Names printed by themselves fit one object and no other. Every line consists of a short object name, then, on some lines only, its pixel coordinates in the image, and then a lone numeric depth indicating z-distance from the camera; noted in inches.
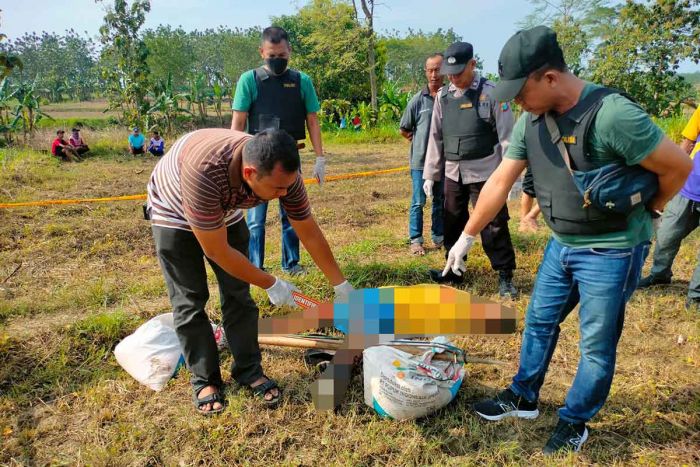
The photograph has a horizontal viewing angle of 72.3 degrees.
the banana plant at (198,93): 731.4
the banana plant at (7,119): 513.5
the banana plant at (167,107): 652.1
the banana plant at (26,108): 551.6
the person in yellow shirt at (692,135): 131.7
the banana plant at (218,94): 776.9
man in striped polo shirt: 78.4
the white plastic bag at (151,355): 108.1
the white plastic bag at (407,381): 91.1
